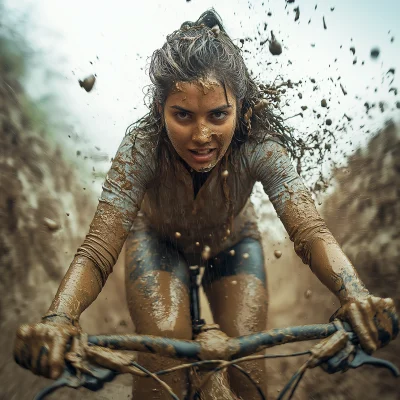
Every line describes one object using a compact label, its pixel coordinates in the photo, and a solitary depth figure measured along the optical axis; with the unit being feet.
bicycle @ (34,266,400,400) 4.34
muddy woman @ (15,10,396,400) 6.21
